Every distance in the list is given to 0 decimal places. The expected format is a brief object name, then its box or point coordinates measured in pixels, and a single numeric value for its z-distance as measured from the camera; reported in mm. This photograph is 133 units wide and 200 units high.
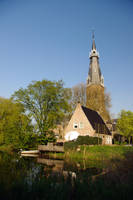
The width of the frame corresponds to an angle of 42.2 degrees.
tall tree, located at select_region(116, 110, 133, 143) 35156
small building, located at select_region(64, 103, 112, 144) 30547
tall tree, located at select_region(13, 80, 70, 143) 27094
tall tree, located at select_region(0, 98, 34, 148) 25438
